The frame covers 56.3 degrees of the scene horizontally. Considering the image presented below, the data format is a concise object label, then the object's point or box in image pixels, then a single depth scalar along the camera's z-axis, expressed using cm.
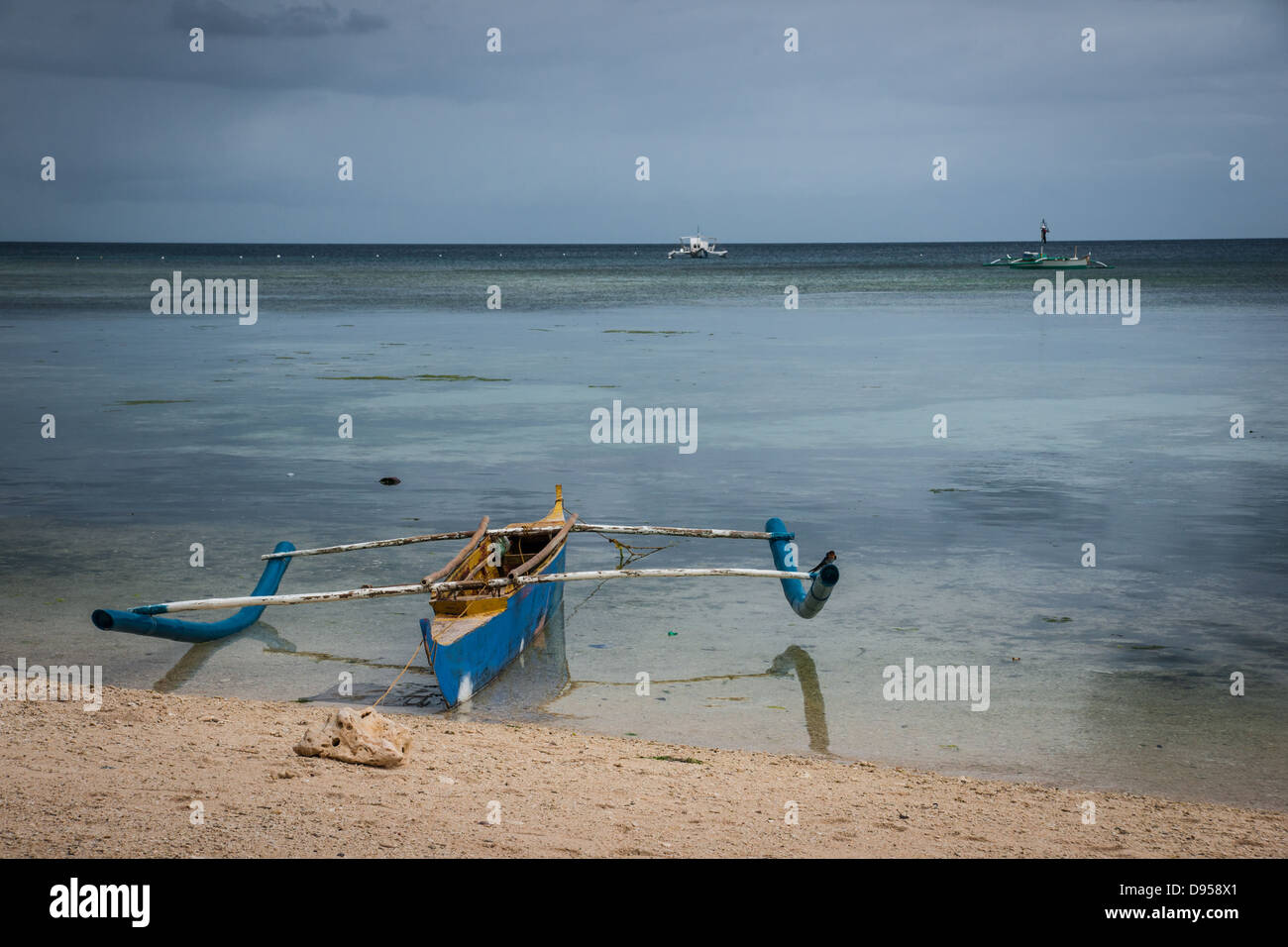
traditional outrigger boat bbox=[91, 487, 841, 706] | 741
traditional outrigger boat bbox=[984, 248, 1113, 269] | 8558
